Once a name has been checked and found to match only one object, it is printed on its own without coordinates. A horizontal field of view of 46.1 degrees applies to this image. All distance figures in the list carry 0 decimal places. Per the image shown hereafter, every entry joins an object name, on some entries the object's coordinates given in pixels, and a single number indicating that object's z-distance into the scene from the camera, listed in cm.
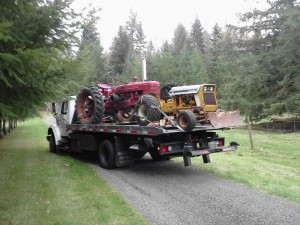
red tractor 1018
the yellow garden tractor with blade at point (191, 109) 805
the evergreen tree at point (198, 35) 6231
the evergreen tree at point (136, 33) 6512
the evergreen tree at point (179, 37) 6200
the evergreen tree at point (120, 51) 5419
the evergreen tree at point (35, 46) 425
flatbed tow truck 809
